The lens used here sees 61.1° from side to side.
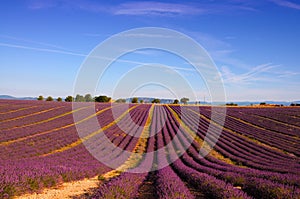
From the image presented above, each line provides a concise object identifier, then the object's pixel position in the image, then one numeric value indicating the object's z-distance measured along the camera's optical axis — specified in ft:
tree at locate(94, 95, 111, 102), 288.59
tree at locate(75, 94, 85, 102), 291.22
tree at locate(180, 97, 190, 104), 380.27
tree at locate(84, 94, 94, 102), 287.34
